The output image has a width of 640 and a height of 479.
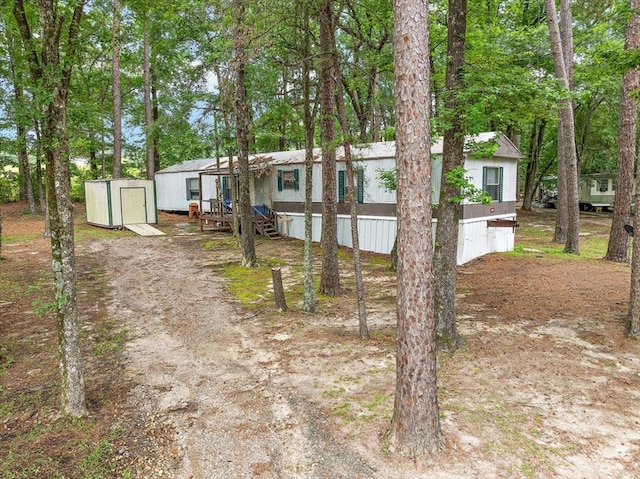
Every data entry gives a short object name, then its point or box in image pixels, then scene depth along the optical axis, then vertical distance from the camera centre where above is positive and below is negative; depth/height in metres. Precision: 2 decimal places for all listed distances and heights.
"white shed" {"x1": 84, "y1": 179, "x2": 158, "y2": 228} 18.20 +0.17
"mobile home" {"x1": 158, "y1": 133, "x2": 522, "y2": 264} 12.66 -0.01
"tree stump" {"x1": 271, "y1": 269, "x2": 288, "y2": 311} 7.96 -1.72
